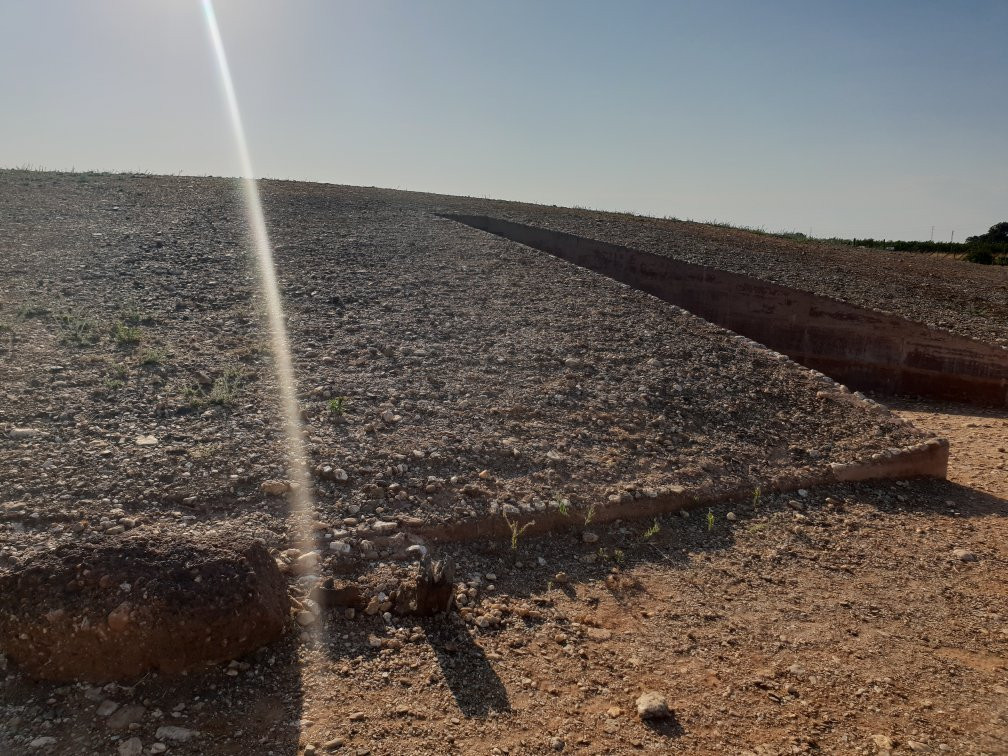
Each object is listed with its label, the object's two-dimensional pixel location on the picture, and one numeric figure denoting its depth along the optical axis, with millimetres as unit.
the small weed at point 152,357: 5688
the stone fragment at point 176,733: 2680
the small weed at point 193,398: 5068
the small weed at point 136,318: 6625
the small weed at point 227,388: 5152
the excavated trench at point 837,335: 9469
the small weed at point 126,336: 6105
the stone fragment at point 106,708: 2742
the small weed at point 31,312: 6477
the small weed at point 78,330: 6008
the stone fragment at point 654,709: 3031
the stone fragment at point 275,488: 4164
